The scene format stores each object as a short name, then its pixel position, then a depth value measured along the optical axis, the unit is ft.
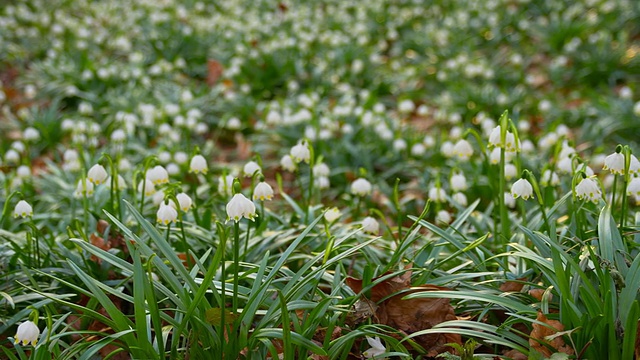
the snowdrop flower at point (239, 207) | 7.10
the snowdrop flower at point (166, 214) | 8.67
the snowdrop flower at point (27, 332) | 7.16
